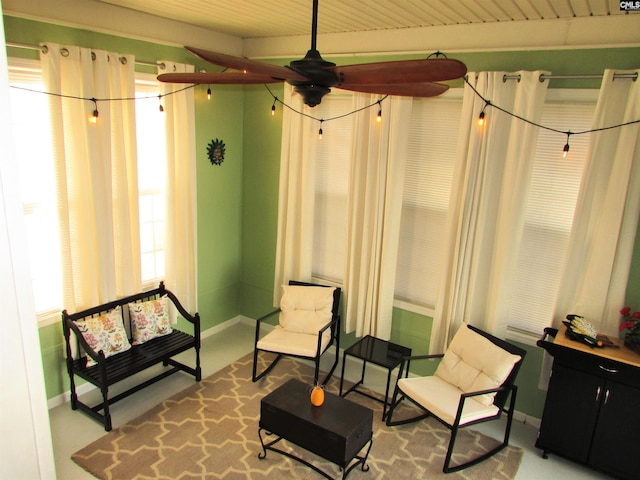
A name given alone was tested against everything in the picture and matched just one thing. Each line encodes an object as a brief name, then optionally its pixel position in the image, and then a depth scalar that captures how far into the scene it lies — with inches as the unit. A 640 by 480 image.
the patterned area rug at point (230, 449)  121.9
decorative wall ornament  181.0
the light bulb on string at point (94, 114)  135.3
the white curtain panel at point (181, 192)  160.6
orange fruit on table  122.8
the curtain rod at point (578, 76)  116.0
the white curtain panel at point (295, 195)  171.9
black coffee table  113.6
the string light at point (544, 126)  120.0
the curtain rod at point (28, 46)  120.3
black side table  146.8
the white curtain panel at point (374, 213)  152.6
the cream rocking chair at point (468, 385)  126.8
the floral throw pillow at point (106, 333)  139.3
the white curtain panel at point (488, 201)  130.7
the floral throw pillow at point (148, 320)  154.4
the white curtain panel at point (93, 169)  130.7
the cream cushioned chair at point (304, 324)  157.5
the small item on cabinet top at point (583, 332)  121.5
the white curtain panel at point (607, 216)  118.5
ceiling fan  58.8
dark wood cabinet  118.3
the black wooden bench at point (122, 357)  134.1
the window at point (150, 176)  155.9
